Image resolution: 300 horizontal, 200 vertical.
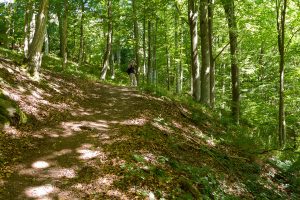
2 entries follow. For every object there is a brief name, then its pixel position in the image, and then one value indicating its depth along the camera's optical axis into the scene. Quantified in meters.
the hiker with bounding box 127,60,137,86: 20.34
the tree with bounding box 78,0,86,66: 24.98
